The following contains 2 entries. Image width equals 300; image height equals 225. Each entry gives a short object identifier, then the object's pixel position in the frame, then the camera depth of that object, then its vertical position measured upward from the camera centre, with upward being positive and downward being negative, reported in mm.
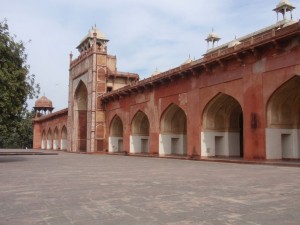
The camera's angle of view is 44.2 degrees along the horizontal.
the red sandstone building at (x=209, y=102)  14312 +2011
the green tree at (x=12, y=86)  14984 +2287
